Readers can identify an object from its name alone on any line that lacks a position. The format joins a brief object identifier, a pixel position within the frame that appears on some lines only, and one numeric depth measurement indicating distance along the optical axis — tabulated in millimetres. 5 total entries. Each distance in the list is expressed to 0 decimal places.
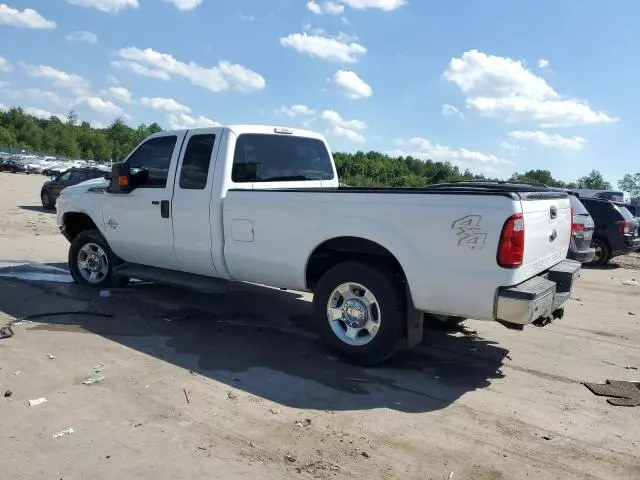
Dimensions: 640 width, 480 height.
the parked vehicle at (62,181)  19234
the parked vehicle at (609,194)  21580
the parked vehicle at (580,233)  8711
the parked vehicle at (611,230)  13062
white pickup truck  4391
